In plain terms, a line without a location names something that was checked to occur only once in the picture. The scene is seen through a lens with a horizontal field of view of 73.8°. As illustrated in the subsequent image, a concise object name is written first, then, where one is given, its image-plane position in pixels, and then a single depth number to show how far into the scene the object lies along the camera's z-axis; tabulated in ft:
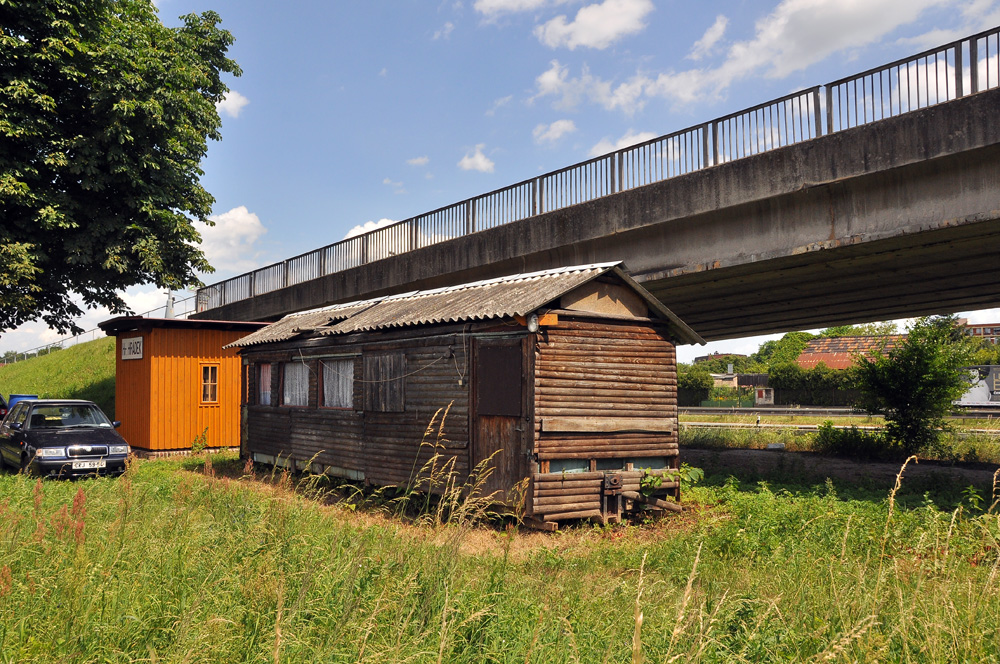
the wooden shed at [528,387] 31.99
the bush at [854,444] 58.08
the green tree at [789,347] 214.90
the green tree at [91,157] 51.71
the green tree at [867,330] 171.24
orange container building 61.00
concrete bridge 31.50
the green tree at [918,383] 56.44
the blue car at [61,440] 39.22
